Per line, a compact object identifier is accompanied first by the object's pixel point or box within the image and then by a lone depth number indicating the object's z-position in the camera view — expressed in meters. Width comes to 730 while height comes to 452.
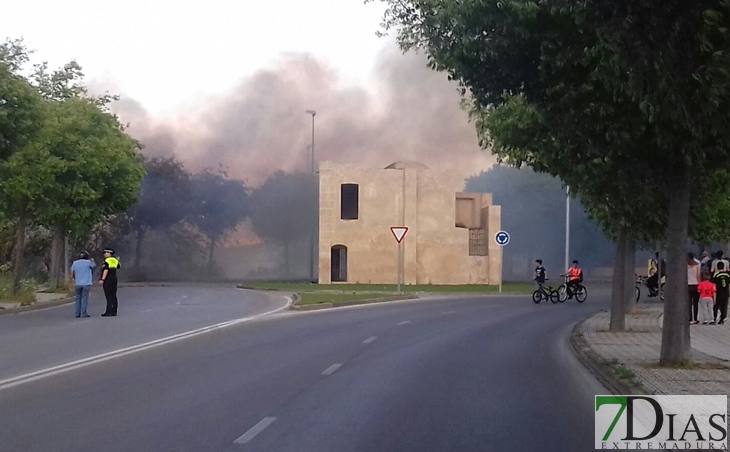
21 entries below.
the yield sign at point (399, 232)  43.34
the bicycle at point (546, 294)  37.75
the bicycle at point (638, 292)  39.26
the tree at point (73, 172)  36.50
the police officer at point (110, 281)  26.64
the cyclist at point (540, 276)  37.94
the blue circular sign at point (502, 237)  45.22
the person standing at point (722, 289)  24.92
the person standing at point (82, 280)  26.27
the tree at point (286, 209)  67.31
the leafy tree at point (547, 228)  72.56
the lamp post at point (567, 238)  51.72
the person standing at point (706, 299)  24.33
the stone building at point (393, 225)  58.69
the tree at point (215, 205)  70.69
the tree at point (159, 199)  69.19
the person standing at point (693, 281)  23.73
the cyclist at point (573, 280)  38.28
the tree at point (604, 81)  11.89
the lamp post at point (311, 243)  61.38
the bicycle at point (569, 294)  38.28
